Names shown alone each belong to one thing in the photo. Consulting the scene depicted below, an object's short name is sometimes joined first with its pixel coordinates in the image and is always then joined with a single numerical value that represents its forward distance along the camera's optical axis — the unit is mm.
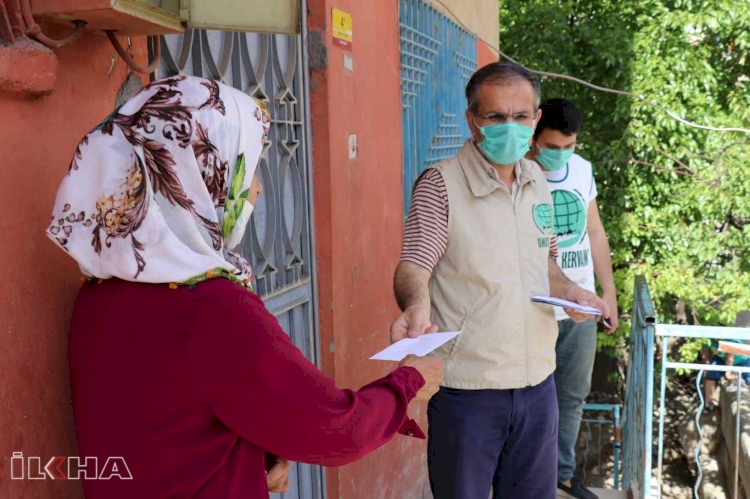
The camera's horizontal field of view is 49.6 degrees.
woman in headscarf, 1371
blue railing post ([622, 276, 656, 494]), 3770
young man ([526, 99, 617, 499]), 3738
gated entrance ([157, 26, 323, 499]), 2543
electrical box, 1503
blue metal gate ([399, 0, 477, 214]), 4414
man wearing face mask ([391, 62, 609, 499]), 2500
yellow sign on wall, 3143
